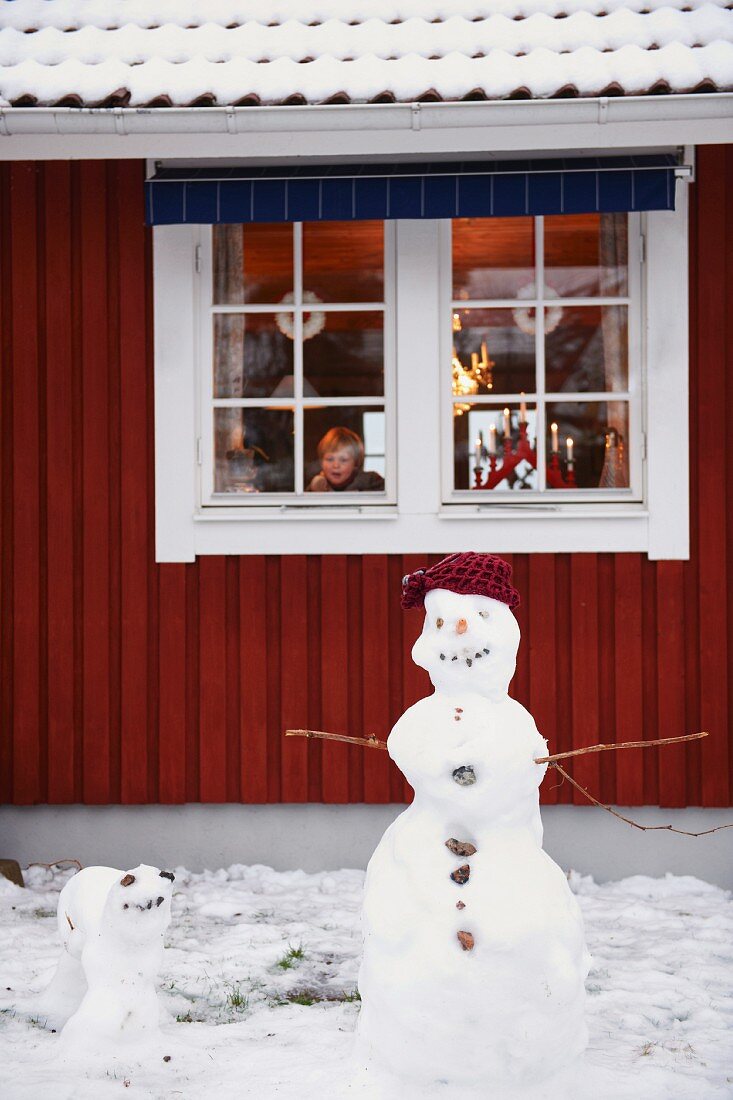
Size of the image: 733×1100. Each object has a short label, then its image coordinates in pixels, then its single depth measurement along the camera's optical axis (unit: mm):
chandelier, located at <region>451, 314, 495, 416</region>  5016
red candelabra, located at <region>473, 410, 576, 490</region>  5023
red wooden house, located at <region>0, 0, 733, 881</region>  4832
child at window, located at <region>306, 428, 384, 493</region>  5059
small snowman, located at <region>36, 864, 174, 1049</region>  2941
